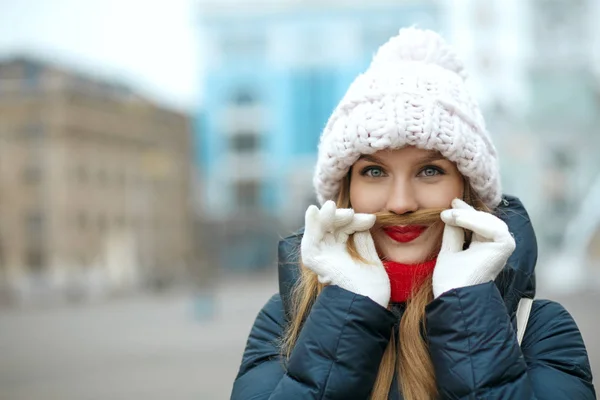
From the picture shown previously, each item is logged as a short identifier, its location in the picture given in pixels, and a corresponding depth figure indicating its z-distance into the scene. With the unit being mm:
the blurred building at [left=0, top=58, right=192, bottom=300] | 35125
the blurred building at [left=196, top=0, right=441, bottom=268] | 40969
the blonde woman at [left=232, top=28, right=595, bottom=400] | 1998
